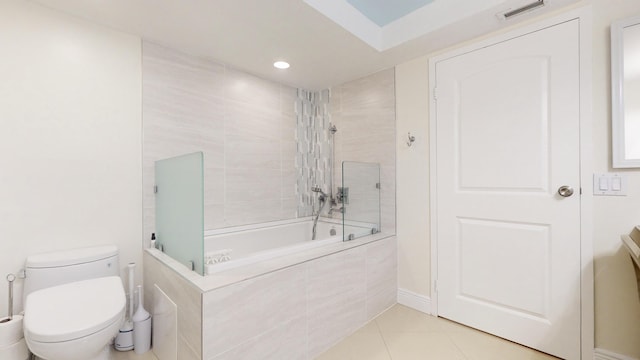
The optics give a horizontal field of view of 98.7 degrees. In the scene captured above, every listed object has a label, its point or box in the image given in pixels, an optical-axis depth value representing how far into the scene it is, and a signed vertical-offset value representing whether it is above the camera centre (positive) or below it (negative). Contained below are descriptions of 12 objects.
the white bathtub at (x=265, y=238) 1.67 -0.49
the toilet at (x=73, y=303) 1.20 -0.61
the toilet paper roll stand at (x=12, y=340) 1.38 -0.81
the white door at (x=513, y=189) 1.66 -0.08
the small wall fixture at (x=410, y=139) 2.37 +0.34
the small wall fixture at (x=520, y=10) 1.64 +1.04
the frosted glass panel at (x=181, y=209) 1.43 -0.17
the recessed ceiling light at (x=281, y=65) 2.42 +1.03
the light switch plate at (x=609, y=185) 1.49 -0.04
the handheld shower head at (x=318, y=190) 3.07 -0.12
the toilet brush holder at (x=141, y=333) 1.77 -0.98
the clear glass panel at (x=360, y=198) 2.31 -0.18
